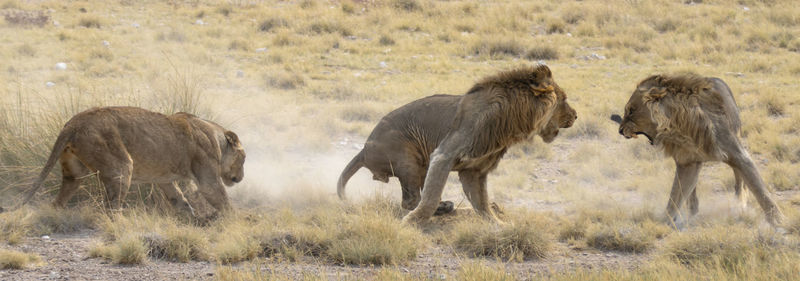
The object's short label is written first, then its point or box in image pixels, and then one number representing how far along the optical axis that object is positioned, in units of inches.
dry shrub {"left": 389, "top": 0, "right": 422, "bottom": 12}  1974.7
